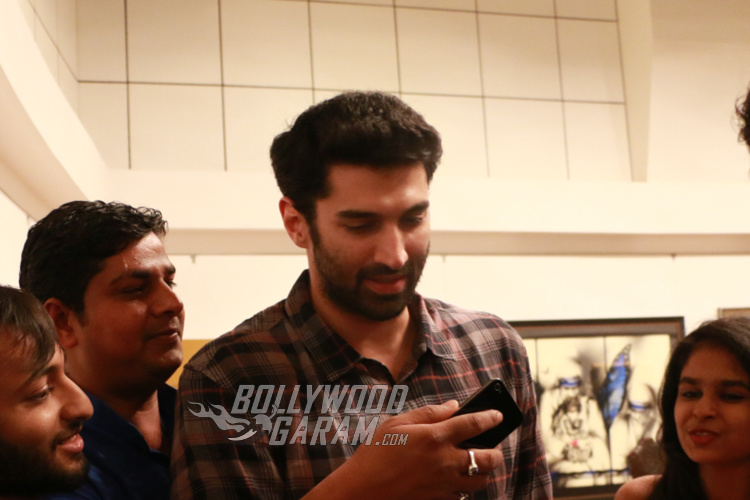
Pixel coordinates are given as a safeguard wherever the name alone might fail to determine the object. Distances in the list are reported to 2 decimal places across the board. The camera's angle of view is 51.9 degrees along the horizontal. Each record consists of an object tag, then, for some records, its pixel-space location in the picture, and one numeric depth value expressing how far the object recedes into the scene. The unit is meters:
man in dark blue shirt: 1.35
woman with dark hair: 1.70
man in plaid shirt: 1.03
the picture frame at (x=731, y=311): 3.59
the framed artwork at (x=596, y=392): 3.34
